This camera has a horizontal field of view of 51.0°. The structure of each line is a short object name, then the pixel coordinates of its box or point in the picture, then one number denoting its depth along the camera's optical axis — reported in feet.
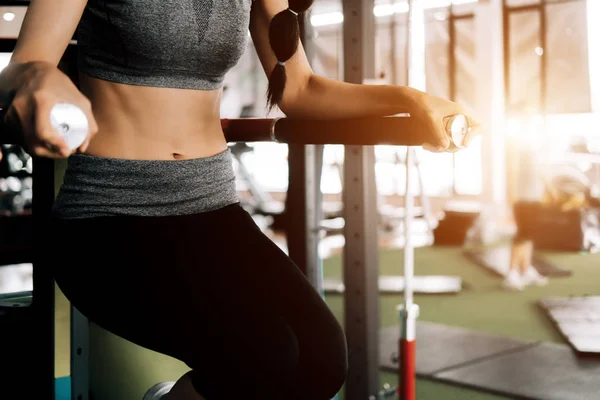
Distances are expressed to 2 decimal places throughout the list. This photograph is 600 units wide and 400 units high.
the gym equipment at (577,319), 9.17
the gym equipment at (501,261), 15.43
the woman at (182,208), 2.72
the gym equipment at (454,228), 20.58
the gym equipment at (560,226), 19.39
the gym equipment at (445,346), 8.54
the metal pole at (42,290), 3.67
